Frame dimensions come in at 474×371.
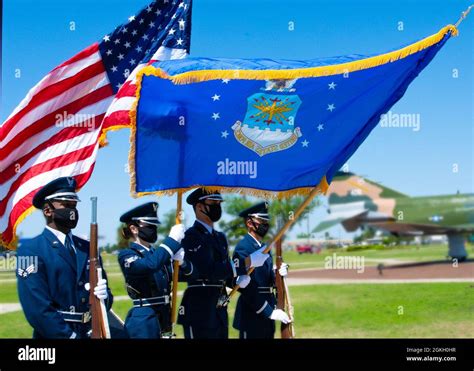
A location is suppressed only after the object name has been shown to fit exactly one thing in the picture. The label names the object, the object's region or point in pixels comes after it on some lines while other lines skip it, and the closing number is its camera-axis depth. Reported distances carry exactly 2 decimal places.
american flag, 6.28
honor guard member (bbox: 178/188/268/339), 6.36
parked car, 56.19
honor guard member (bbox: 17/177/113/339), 5.02
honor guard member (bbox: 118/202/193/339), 5.65
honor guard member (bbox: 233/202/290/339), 6.88
